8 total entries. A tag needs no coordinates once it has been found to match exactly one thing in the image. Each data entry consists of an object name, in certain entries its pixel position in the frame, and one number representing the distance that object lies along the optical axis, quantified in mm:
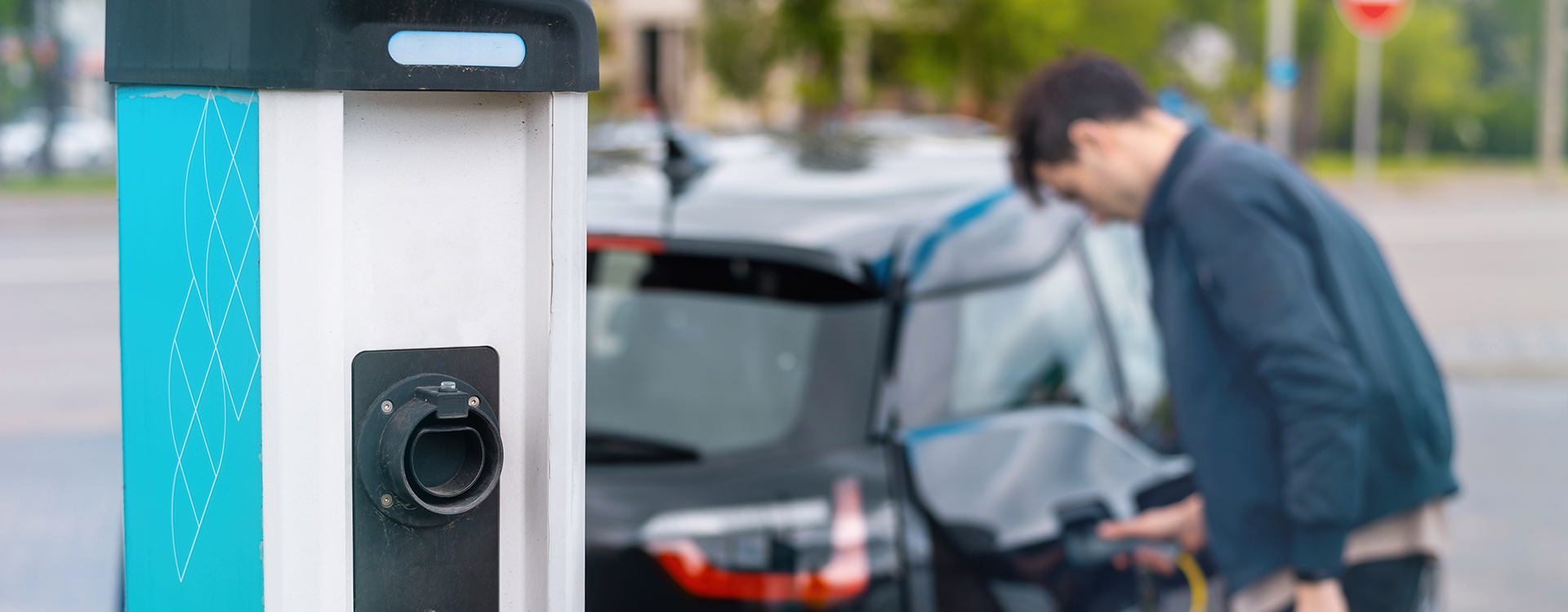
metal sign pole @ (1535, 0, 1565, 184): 28297
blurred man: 2295
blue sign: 24062
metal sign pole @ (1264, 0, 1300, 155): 24141
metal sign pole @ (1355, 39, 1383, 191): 28641
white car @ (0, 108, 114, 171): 30703
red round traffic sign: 21078
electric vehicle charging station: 1142
